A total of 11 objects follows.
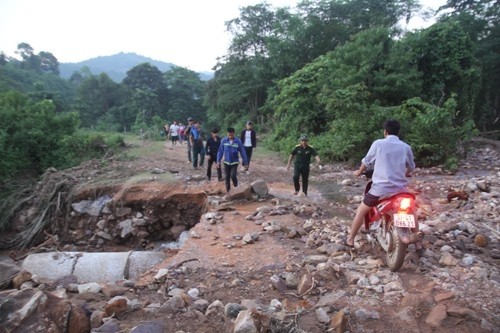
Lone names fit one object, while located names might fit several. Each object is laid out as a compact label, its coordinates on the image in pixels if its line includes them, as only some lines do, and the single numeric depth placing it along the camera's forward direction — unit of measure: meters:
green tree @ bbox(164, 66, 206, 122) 39.97
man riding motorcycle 3.73
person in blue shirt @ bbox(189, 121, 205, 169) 10.56
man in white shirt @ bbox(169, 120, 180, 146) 18.33
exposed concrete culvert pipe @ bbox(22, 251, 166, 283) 5.80
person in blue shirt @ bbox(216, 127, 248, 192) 7.52
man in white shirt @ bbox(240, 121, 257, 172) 9.90
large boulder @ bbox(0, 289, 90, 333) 2.54
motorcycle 3.45
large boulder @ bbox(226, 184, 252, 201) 7.18
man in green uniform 6.94
